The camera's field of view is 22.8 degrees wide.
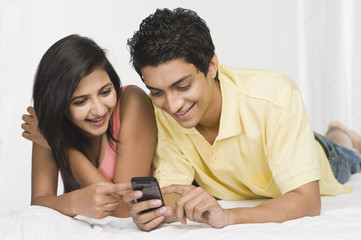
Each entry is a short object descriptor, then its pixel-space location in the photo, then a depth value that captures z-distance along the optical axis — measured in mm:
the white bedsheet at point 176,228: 1856
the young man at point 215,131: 1981
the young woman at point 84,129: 2150
